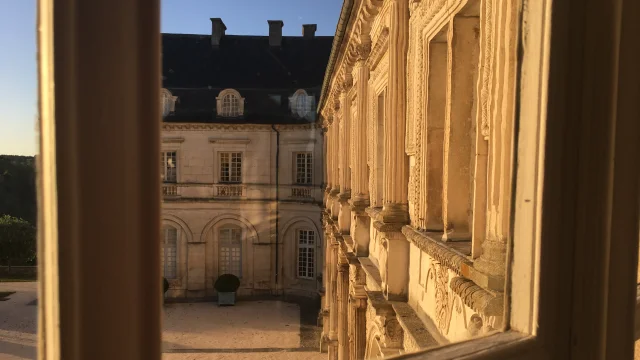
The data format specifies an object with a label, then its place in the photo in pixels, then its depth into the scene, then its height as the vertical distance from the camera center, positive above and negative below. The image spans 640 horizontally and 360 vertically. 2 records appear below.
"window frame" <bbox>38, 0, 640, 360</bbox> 0.67 -0.05
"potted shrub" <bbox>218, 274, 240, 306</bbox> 19.03 -5.31
